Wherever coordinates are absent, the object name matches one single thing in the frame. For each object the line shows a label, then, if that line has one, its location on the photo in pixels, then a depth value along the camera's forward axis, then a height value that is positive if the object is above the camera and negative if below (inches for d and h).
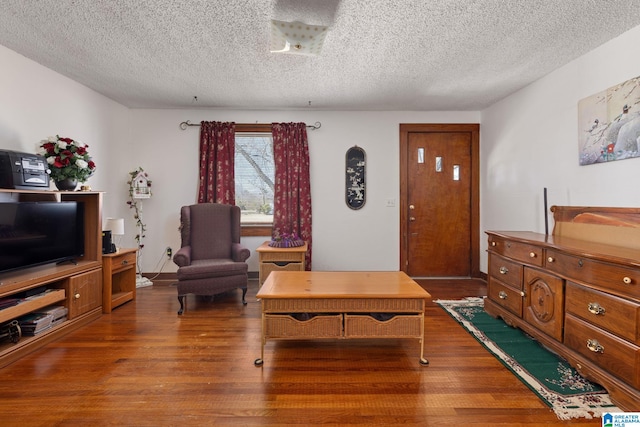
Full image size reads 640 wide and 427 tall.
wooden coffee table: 85.1 -29.4
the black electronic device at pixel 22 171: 91.7 +12.5
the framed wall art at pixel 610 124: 91.7 +27.6
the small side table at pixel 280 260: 146.9 -23.4
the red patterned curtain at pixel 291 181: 171.5 +16.5
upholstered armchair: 127.0 -19.2
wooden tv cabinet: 88.7 -24.3
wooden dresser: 66.6 -21.3
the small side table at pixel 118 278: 124.0 -29.3
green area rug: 68.1 -42.3
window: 175.8 +22.1
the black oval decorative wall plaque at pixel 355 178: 176.9 +18.6
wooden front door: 177.7 +6.6
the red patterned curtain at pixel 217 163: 168.7 +26.1
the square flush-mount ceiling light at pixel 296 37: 86.8 +51.1
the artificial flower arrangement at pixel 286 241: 152.1 -15.3
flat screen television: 93.4 -7.4
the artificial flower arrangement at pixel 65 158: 109.5 +19.0
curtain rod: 171.6 +48.1
